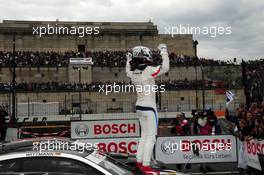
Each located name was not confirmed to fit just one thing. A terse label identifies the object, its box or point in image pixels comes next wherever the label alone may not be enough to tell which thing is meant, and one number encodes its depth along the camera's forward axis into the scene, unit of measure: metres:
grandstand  32.12
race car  4.55
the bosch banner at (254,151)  9.16
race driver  6.47
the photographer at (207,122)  11.52
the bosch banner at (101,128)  12.62
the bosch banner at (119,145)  10.67
